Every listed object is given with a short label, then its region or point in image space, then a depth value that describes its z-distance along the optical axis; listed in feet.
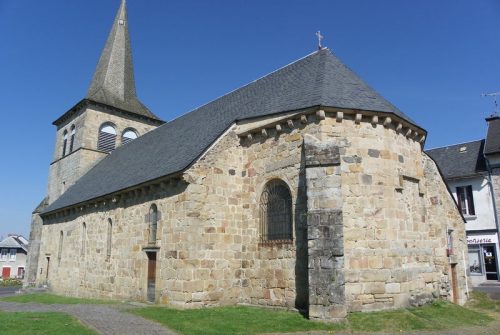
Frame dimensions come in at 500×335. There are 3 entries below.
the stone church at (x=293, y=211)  35.04
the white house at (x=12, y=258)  183.01
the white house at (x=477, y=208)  78.59
